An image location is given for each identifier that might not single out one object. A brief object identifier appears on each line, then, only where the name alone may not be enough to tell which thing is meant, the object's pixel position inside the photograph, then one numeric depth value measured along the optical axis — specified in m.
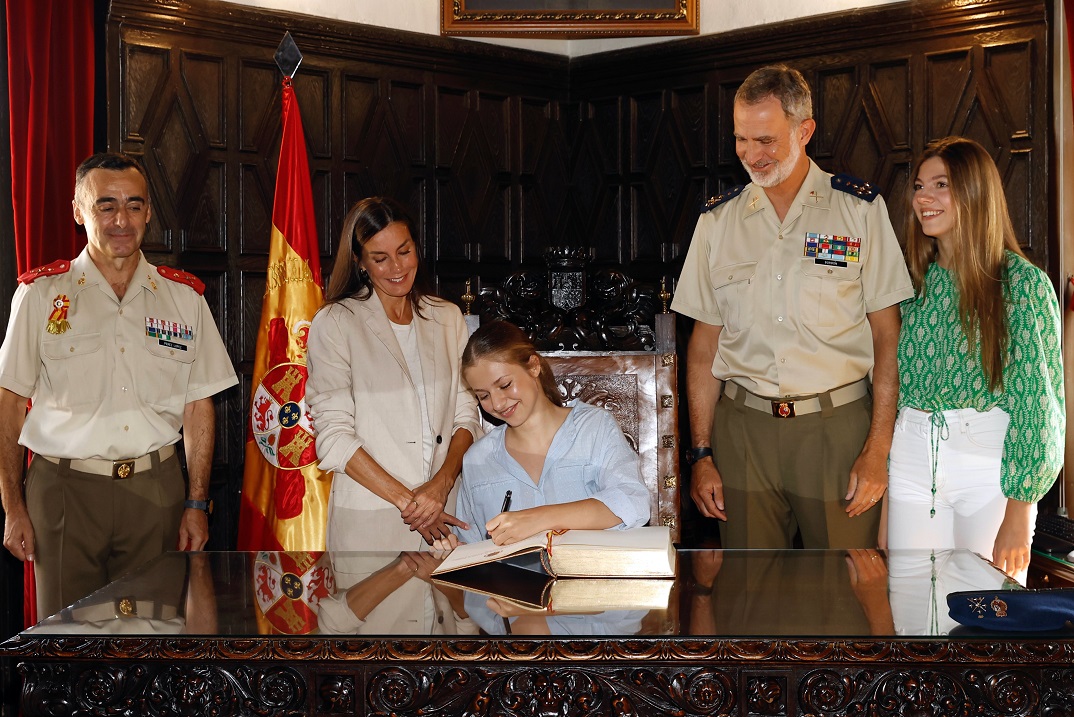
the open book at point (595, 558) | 2.11
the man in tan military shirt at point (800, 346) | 2.92
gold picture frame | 5.09
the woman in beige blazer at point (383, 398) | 2.89
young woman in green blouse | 2.67
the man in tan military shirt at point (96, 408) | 3.11
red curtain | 4.14
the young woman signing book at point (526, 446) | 2.64
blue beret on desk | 1.73
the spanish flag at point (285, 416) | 4.07
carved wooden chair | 3.58
